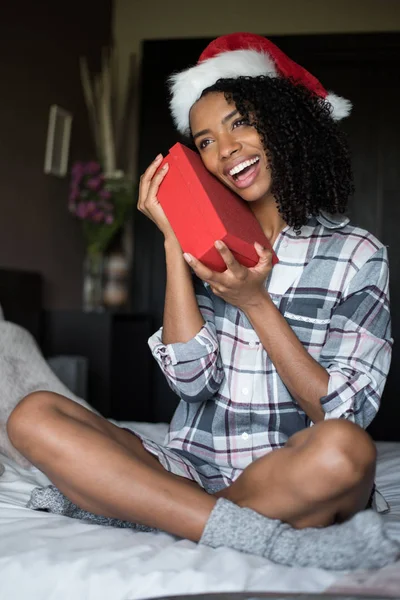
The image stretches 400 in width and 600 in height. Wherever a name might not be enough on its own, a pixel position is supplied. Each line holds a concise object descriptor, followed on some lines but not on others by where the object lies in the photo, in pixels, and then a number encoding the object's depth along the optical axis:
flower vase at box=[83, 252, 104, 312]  3.38
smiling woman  1.06
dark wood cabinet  2.93
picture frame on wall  3.16
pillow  1.71
